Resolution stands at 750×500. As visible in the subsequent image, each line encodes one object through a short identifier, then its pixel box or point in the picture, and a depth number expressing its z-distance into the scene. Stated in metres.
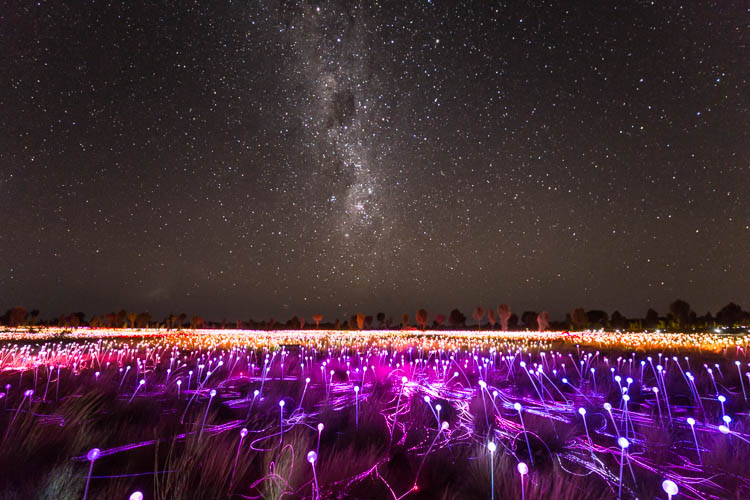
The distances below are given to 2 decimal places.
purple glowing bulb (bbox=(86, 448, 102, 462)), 2.12
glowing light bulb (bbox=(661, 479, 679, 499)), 1.90
